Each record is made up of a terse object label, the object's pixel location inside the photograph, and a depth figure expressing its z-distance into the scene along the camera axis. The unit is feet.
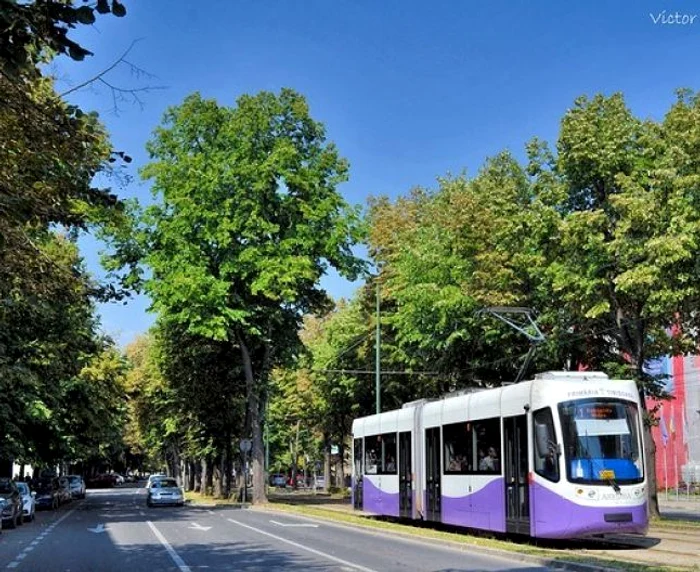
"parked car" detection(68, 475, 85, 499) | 195.62
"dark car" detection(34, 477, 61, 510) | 146.41
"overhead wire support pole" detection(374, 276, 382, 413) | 123.77
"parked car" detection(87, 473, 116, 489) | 350.84
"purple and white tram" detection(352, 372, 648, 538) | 56.29
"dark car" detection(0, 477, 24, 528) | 89.66
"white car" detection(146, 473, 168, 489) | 149.07
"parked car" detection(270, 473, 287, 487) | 303.21
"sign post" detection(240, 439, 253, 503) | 139.85
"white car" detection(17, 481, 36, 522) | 107.55
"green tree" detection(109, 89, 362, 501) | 122.93
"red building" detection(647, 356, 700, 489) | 188.75
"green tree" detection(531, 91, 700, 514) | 72.13
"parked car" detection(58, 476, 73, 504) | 162.03
